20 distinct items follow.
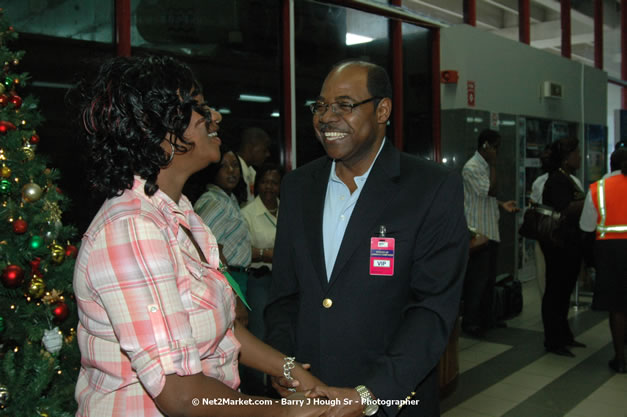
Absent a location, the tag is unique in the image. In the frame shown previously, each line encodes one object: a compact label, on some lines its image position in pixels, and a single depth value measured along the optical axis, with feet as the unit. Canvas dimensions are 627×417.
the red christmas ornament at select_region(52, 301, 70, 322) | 7.72
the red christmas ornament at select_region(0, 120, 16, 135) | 7.38
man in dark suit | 5.00
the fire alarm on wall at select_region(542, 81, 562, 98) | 26.99
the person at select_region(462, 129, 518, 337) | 17.72
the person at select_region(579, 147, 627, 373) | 14.26
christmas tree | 7.07
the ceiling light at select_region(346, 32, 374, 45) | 19.01
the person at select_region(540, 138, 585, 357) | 15.46
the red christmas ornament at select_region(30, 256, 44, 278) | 7.54
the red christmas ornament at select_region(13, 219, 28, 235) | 7.32
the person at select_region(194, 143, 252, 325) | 11.55
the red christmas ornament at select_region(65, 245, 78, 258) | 8.20
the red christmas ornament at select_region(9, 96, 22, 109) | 7.80
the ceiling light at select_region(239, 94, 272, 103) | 15.93
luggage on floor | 18.66
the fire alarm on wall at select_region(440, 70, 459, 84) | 21.49
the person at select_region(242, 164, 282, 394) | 11.83
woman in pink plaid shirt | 3.76
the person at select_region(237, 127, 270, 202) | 14.79
